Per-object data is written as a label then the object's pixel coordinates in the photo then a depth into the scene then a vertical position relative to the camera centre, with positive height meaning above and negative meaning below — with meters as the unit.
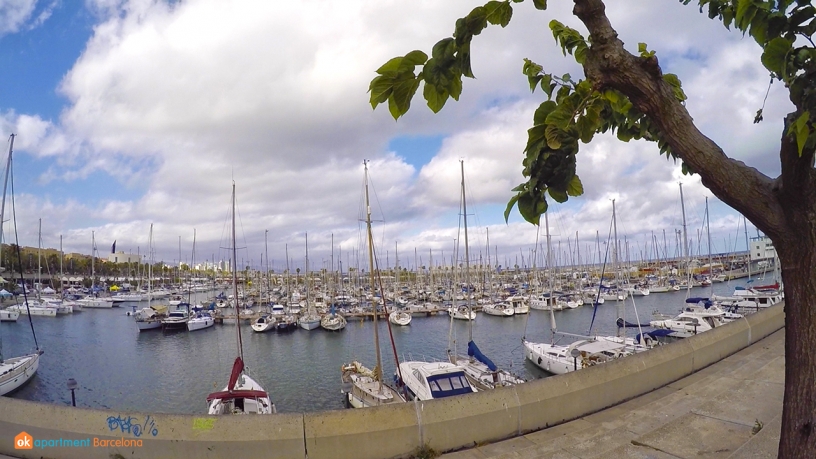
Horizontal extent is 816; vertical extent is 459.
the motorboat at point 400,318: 53.36 -8.76
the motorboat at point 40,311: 64.81 -6.98
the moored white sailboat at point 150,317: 51.06 -7.09
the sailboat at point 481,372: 20.09 -6.48
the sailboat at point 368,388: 20.02 -6.87
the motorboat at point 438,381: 15.97 -5.21
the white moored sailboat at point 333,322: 49.66 -8.30
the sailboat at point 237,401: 14.61 -5.52
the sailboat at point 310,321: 50.81 -8.17
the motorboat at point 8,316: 58.14 -6.79
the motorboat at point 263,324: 48.89 -8.00
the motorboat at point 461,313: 54.88 -8.74
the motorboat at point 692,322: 30.83 -6.40
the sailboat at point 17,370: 25.41 -6.57
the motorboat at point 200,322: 50.81 -7.74
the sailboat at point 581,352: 22.41 -6.24
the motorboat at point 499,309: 57.75 -8.98
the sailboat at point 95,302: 78.12 -7.33
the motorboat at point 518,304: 59.28 -8.79
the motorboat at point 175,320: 50.38 -7.35
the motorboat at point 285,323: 50.50 -8.30
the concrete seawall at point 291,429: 4.29 -1.84
